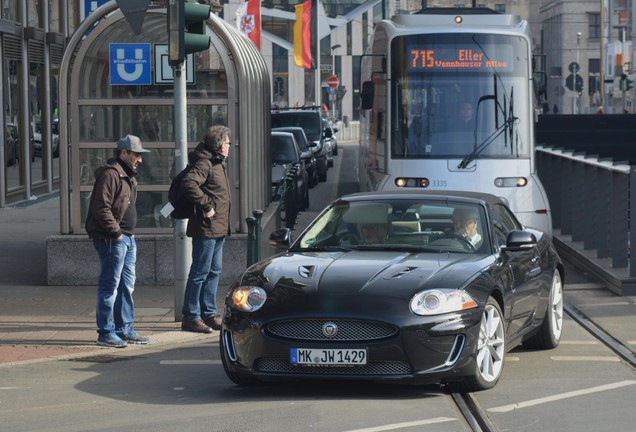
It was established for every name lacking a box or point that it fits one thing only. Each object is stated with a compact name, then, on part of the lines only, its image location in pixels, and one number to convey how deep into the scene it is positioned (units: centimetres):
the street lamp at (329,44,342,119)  8448
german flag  5122
